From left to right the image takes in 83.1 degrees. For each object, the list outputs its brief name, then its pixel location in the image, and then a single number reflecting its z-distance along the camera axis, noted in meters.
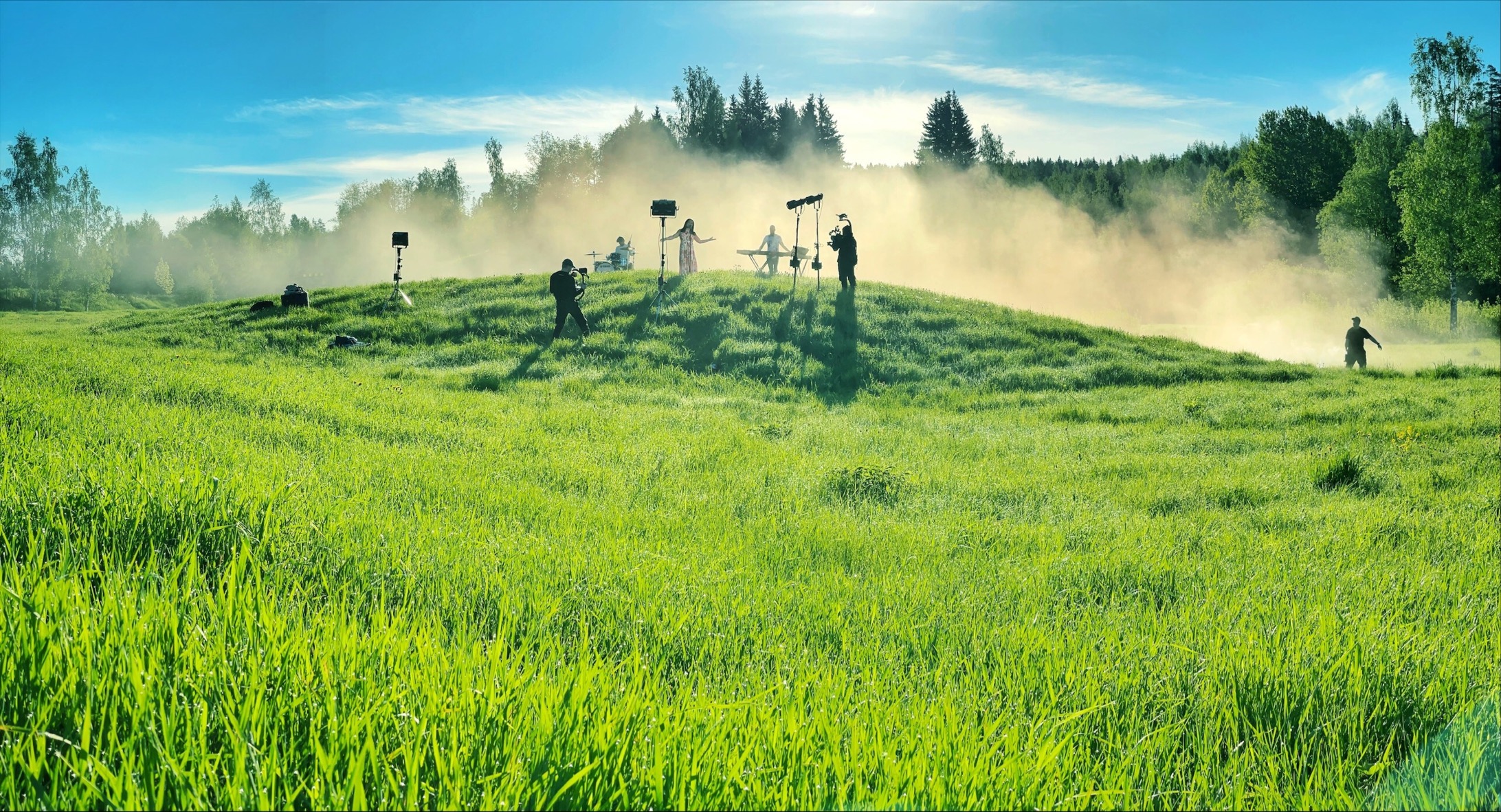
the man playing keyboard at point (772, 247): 34.23
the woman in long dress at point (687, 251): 33.53
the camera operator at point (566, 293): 22.55
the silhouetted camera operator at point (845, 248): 27.16
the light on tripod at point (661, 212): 24.80
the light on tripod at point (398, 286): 27.69
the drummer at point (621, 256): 42.25
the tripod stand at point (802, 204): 26.69
